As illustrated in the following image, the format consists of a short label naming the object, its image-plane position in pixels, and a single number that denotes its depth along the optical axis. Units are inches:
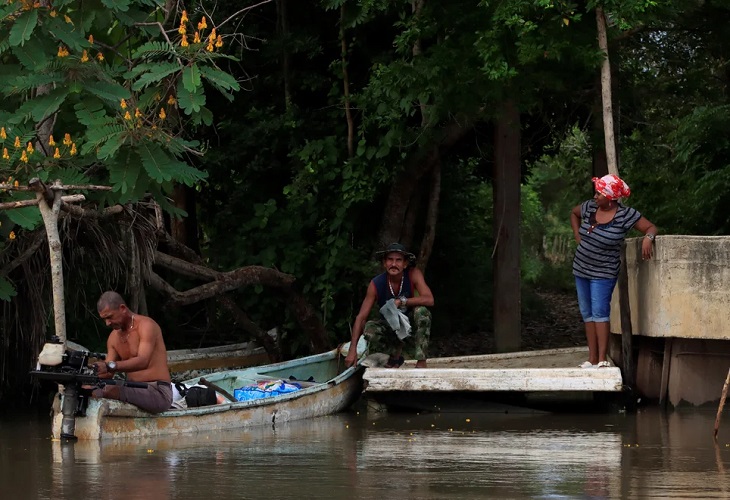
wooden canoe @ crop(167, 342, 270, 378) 612.1
